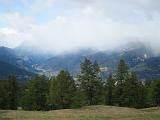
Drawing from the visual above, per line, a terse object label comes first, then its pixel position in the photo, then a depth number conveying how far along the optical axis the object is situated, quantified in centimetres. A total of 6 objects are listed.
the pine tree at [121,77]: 8147
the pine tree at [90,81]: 7673
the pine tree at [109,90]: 8685
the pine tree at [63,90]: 6987
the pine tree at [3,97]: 7850
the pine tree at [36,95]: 7806
